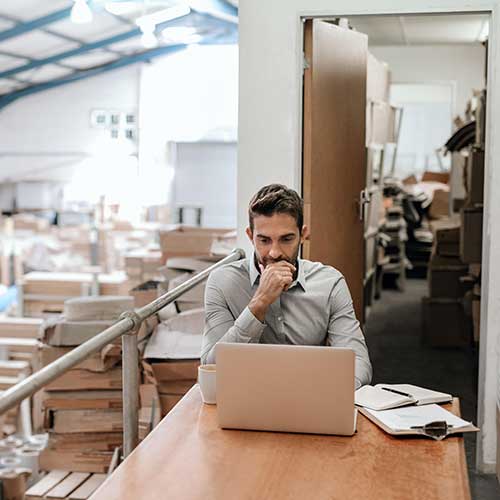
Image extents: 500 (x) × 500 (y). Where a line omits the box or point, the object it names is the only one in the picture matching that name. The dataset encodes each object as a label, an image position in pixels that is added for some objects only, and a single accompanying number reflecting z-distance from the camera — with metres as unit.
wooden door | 3.71
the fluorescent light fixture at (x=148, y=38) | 9.93
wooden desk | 1.46
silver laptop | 1.69
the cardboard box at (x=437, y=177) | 10.41
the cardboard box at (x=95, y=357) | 3.85
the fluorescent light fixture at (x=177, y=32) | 9.31
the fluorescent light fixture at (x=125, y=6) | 8.31
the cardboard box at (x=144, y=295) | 4.56
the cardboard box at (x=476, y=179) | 4.72
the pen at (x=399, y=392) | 1.96
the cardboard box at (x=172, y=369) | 3.72
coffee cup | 1.97
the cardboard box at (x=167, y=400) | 3.79
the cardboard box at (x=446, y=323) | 5.85
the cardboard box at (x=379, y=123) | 5.97
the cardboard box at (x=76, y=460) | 3.86
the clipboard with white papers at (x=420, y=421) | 1.75
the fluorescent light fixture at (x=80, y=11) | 8.18
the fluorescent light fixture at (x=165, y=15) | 9.43
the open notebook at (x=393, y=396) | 1.92
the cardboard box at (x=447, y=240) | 5.93
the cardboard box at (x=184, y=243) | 5.43
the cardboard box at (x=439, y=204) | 9.35
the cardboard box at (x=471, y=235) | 4.52
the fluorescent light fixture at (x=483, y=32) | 8.36
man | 2.34
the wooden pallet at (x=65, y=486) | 3.58
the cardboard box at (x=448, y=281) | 5.86
